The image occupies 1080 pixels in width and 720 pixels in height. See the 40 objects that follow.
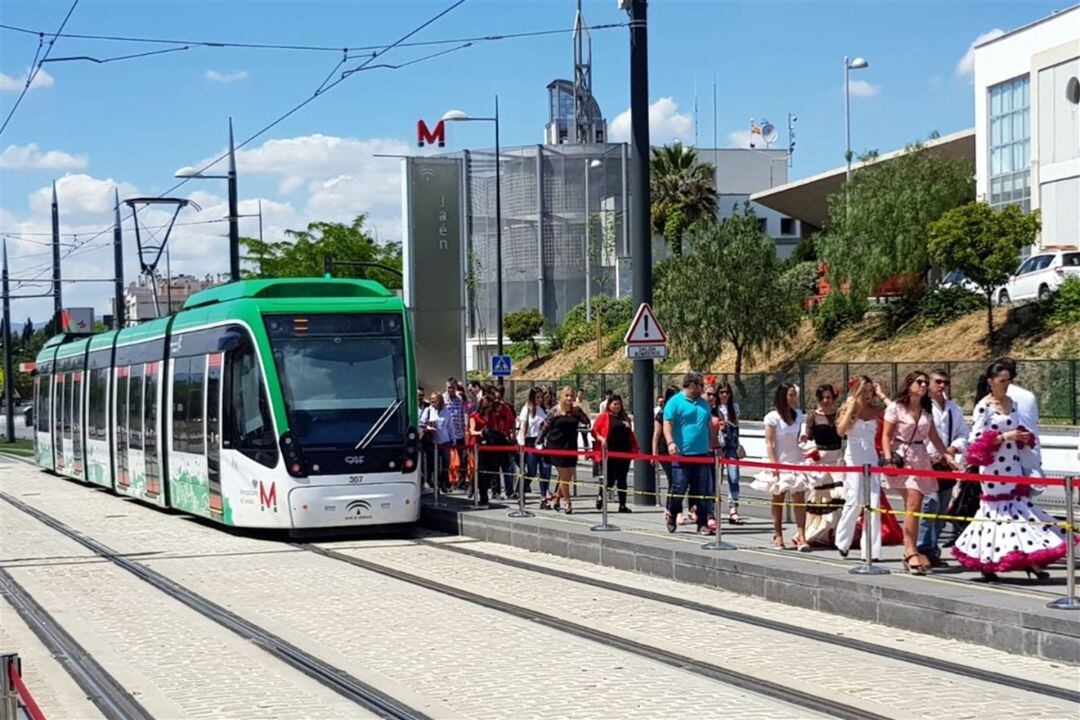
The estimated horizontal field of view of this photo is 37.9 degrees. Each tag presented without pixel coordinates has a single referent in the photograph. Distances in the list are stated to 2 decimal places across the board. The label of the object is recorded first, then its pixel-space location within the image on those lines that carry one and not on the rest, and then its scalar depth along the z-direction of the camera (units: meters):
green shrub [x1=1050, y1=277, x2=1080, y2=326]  44.53
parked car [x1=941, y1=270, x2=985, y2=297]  51.98
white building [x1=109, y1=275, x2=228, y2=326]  140.52
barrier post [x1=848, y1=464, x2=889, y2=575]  12.48
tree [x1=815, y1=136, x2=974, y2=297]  54.16
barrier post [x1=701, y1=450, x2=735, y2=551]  14.48
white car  45.62
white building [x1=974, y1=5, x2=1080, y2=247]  50.25
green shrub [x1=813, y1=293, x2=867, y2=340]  57.09
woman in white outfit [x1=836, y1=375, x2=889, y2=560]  13.38
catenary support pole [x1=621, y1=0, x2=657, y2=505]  19.91
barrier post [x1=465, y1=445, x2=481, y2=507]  21.47
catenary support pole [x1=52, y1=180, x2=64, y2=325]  56.84
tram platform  10.23
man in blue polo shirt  16.39
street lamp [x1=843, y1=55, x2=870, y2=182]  61.66
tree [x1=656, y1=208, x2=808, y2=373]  57.25
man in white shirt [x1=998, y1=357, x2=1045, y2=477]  11.83
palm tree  77.43
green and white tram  19.34
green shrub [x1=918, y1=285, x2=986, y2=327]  51.16
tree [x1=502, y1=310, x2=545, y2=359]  86.81
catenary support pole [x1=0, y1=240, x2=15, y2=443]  65.09
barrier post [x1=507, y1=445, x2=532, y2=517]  19.62
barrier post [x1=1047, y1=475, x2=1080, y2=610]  10.12
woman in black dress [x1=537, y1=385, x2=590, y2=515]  19.98
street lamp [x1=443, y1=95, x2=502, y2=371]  40.56
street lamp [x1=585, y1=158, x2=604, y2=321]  82.06
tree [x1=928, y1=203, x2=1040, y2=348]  46.97
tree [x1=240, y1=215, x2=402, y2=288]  75.88
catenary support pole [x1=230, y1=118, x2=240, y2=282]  34.22
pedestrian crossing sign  40.88
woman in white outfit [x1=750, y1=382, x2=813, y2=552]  14.68
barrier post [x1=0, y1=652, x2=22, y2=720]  5.44
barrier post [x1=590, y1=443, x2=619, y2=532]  17.17
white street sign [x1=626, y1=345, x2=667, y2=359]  19.46
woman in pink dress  12.50
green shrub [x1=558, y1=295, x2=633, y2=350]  79.00
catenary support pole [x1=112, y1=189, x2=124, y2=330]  50.62
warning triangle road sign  19.39
